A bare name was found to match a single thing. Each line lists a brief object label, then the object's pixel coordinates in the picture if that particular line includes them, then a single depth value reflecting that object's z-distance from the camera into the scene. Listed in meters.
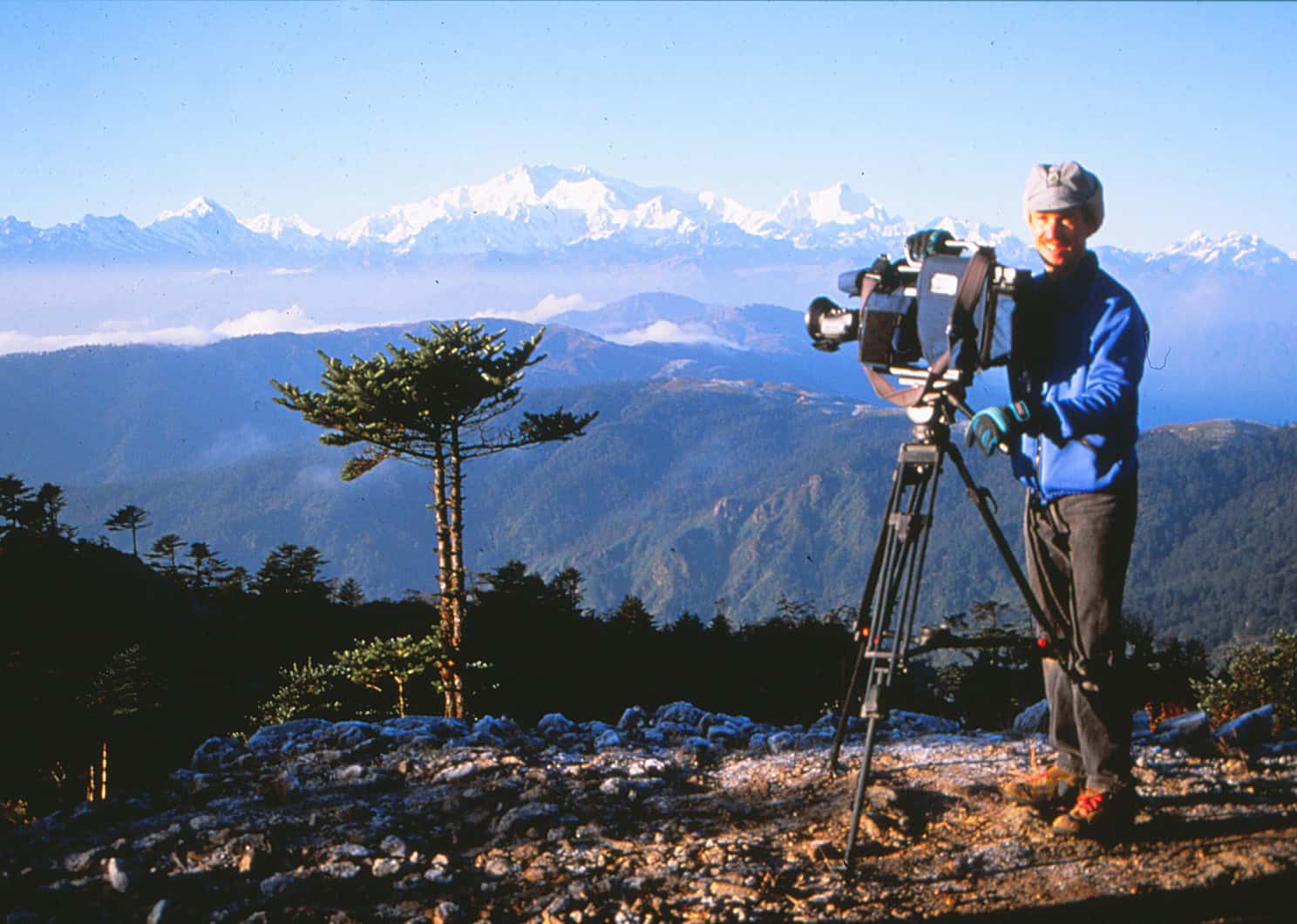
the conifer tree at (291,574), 45.62
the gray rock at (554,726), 7.07
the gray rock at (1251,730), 6.13
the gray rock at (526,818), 4.92
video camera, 3.88
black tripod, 4.02
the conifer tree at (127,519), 54.35
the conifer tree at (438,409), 14.91
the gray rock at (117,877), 4.34
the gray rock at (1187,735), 5.97
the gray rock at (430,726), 6.74
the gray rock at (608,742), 6.67
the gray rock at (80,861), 4.58
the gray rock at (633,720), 7.34
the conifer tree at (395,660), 16.25
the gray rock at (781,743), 6.44
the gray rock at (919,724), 6.98
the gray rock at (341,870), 4.43
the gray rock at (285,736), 6.50
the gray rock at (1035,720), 7.15
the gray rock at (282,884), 4.29
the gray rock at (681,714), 7.49
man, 4.01
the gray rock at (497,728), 6.91
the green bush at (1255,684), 8.22
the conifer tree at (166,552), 52.91
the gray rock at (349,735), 6.52
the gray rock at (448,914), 3.95
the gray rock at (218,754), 6.12
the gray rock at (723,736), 6.75
